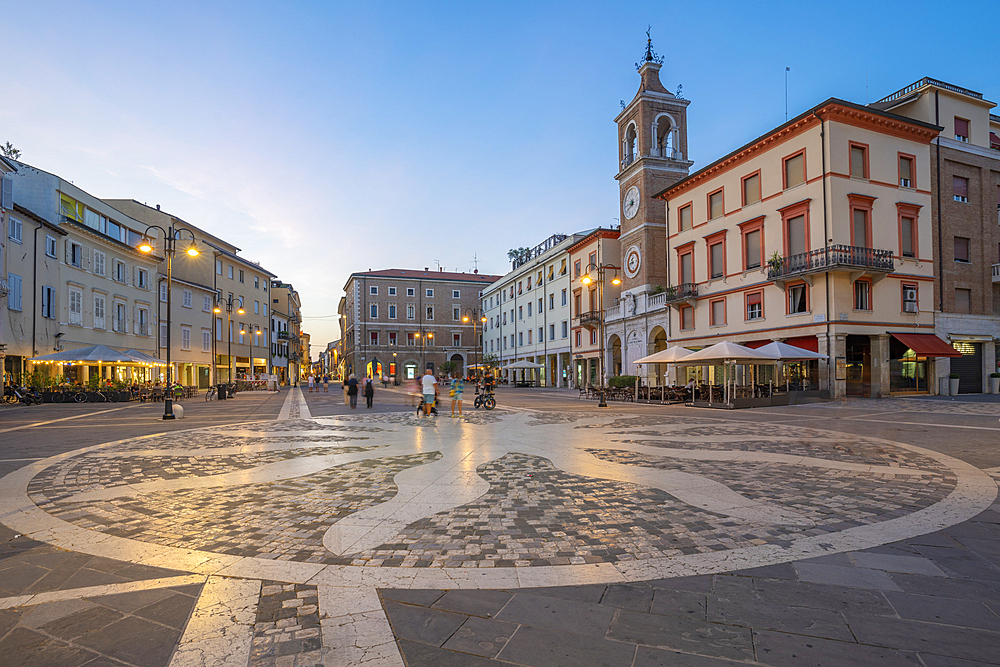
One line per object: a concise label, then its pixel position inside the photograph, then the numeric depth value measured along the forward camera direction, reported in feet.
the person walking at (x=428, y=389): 56.03
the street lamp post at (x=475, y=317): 255.02
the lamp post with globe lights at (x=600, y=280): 74.18
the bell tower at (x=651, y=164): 121.08
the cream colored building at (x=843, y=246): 78.84
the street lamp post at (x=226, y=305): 163.39
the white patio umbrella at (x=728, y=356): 68.12
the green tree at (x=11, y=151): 120.88
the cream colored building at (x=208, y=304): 141.18
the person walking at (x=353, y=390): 75.92
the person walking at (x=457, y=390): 55.87
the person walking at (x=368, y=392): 79.36
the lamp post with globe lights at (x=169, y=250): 55.93
